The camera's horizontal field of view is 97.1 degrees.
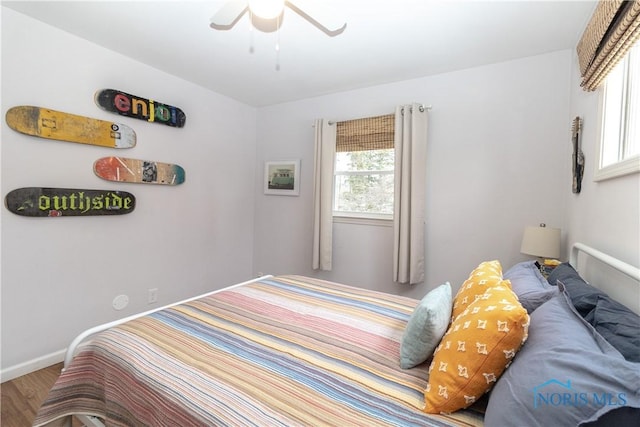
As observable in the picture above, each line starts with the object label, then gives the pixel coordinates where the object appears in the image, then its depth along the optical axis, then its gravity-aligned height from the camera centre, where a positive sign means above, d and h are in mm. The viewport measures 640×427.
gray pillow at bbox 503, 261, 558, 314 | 1089 -344
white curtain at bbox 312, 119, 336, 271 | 2979 +111
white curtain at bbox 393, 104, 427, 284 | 2525 +102
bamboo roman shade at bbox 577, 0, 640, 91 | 1029 +721
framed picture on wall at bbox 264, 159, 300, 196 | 3354 +293
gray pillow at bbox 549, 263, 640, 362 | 725 -326
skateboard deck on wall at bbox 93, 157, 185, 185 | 2271 +239
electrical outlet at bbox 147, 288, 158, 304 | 2635 -912
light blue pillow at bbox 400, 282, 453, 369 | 1022 -469
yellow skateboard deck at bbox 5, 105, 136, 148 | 1873 +508
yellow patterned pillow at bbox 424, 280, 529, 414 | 801 -440
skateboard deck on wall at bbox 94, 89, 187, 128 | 2244 +786
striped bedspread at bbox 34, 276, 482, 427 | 843 -616
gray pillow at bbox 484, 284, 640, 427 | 554 -382
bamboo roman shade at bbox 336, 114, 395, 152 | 2736 +706
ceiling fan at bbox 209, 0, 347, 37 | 1314 +919
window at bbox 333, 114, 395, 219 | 2804 +369
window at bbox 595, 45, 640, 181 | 1267 +443
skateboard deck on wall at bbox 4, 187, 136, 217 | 1892 -39
